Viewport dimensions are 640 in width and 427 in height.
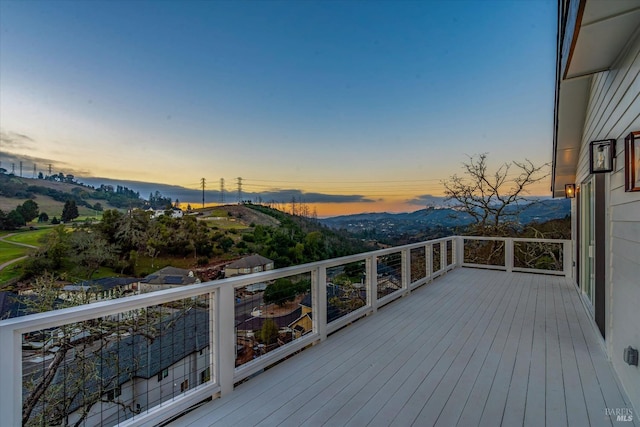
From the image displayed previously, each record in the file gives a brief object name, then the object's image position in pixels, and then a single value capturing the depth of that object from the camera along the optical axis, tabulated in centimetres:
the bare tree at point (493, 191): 1076
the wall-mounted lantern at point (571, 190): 612
